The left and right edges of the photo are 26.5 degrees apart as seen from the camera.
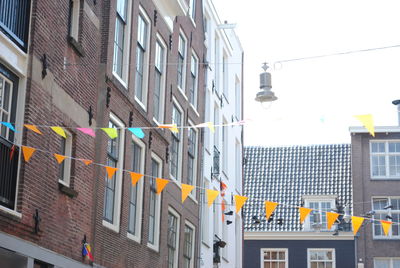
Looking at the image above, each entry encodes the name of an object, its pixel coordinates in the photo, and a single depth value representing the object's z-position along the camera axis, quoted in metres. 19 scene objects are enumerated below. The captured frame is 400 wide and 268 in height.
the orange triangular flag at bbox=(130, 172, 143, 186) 15.05
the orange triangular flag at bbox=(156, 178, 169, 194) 15.53
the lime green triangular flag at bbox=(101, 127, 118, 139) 13.03
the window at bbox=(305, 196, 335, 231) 41.94
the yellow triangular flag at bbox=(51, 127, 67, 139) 12.45
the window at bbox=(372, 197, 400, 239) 39.84
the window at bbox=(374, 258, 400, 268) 39.47
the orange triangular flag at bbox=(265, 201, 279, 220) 15.93
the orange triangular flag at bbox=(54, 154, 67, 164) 13.28
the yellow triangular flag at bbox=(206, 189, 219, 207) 15.99
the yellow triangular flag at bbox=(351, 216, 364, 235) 15.24
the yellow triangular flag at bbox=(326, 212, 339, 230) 15.65
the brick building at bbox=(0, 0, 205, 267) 13.09
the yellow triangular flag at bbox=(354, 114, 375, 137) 12.90
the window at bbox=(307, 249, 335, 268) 41.47
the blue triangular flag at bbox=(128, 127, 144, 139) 13.56
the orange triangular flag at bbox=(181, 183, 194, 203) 15.56
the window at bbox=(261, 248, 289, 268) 42.28
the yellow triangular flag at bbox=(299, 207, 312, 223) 15.64
